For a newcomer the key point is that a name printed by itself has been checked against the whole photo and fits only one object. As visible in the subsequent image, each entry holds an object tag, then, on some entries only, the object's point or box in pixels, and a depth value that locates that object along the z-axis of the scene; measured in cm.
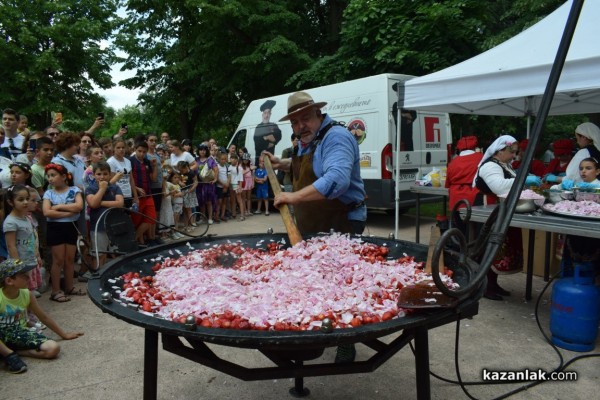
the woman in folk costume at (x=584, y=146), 513
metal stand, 166
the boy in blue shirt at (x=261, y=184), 1088
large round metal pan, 134
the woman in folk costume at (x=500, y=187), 426
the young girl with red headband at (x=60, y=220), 461
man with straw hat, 246
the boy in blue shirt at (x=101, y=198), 507
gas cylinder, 334
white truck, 786
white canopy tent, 368
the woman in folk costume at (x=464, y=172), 488
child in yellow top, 318
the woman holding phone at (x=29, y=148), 539
